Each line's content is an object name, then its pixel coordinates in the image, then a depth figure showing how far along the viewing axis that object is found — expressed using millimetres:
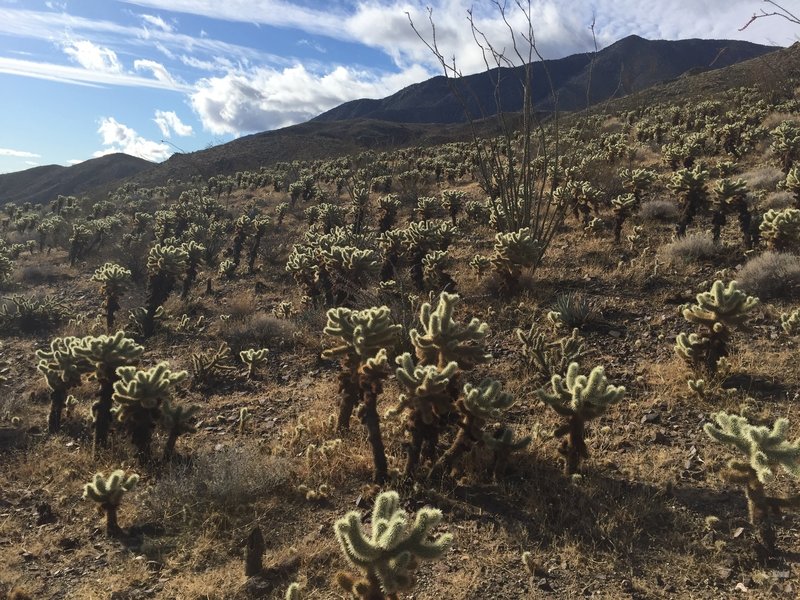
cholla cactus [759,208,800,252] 8695
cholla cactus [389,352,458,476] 4402
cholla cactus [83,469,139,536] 4605
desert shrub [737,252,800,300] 7934
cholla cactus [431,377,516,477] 4504
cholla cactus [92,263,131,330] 11148
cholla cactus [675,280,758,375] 5719
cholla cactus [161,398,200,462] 5789
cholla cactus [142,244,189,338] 11133
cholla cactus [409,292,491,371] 4879
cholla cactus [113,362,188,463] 5633
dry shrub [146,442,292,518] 4914
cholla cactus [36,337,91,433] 6828
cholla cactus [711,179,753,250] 9750
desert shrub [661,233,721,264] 9703
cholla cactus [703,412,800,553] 3555
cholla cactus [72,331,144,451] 6234
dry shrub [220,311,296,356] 9867
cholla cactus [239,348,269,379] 8492
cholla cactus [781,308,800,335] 6602
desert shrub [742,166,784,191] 13273
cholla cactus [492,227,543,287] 9078
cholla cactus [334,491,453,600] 2965
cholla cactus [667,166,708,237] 10461
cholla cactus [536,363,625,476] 4453
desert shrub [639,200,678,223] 12695
